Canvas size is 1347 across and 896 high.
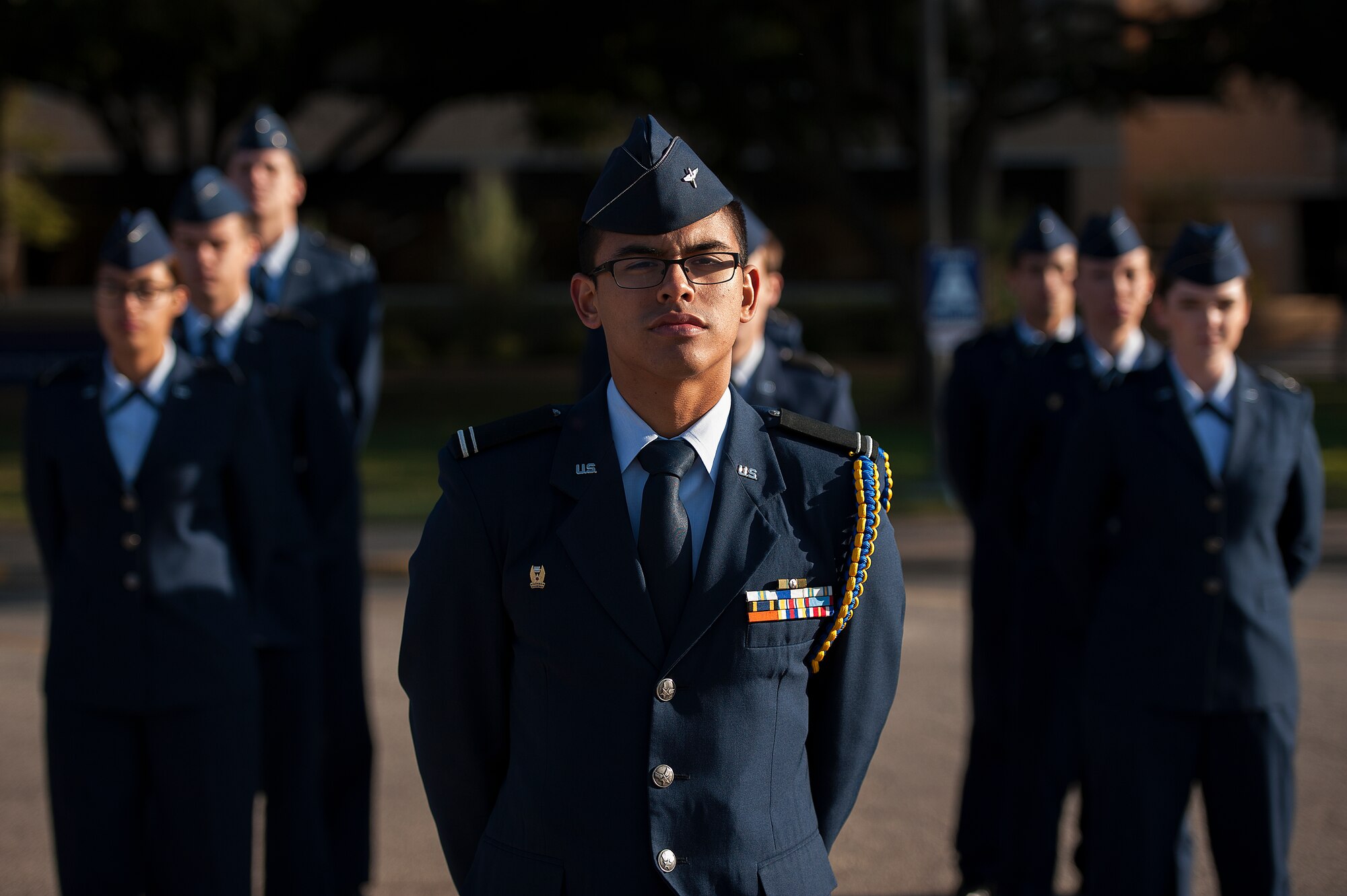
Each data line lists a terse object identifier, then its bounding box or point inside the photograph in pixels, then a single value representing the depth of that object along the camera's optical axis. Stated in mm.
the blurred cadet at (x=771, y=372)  9281
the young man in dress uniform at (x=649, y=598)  4656
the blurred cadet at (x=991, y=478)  10539
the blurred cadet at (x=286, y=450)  9289
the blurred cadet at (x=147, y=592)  7867
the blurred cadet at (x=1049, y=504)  9992
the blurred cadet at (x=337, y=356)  9953
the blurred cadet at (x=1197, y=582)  8047
